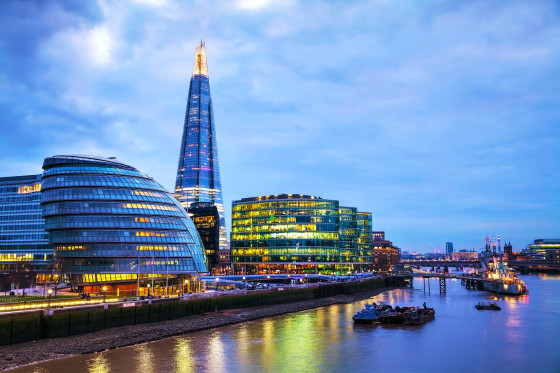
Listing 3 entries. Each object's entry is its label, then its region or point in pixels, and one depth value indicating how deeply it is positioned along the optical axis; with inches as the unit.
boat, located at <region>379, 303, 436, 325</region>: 3316.9
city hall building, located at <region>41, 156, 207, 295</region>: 3836.1
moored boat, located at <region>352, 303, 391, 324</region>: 3265.3
